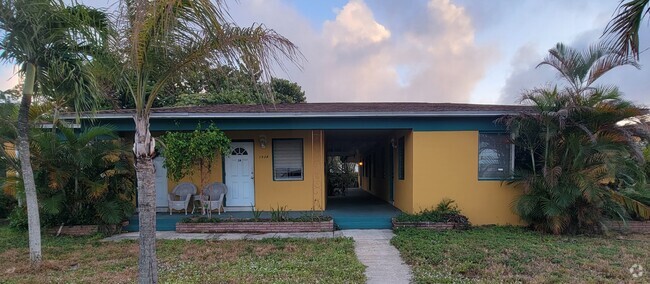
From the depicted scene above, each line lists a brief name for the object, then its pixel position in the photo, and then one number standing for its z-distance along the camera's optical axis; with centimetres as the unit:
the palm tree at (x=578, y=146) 702
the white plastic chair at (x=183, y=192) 941
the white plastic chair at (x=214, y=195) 918
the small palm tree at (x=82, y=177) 729
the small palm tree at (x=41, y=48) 420
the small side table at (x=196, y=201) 941
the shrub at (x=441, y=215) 803
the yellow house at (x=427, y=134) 847
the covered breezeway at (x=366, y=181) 862
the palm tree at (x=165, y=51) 324
